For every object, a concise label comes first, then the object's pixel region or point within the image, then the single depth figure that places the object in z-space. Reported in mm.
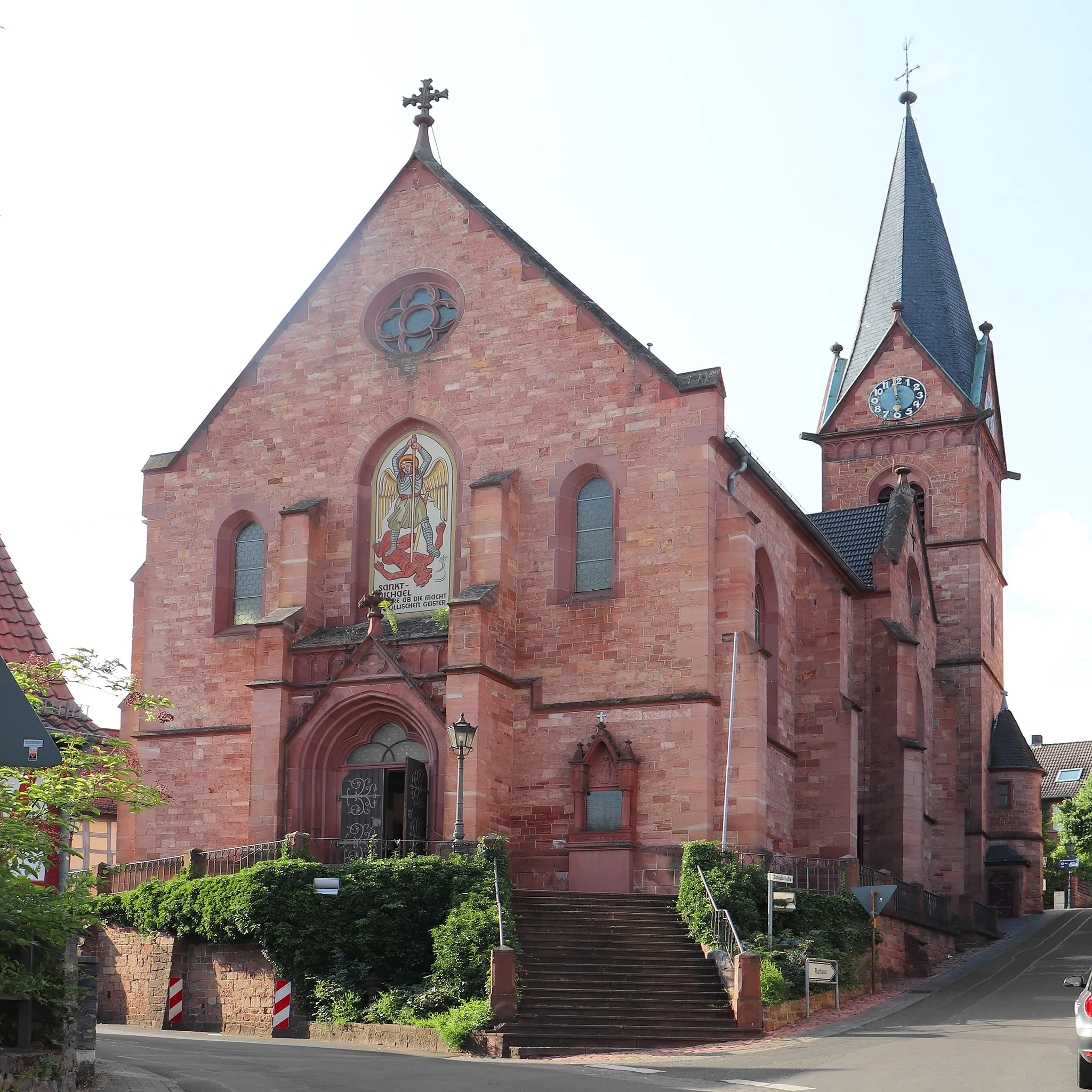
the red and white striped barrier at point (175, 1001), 25141
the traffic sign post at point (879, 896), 25969
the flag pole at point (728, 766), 27516
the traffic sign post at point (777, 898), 24641
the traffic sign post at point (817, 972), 23328
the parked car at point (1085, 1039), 14773
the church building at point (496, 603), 28375
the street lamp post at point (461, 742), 25234
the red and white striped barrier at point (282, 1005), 23641
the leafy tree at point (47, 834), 12555
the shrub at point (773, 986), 22562
